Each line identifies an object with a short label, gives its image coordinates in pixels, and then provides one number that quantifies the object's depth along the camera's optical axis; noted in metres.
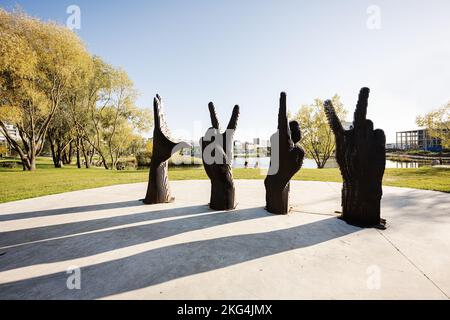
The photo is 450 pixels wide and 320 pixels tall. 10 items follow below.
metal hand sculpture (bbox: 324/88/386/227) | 4.48
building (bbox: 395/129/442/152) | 87.21
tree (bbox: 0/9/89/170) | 16.09
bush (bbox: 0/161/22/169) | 25.21
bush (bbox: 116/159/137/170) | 33.56
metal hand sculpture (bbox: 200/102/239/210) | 5.76
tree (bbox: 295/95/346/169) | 27.34
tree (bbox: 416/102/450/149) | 23.25
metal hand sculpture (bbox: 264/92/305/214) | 5.18
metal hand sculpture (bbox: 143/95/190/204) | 6.38
